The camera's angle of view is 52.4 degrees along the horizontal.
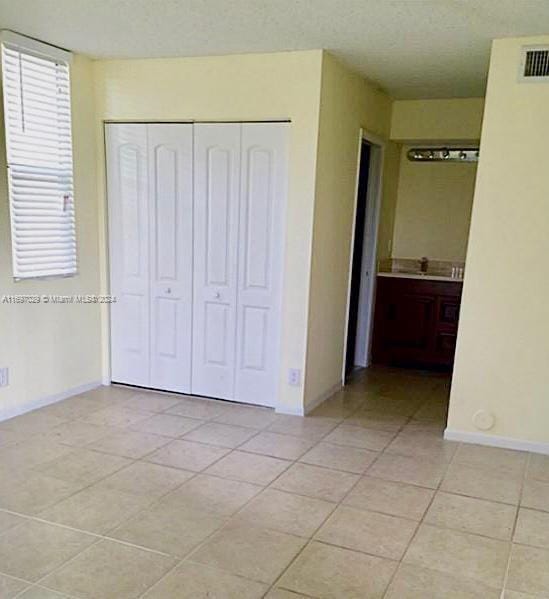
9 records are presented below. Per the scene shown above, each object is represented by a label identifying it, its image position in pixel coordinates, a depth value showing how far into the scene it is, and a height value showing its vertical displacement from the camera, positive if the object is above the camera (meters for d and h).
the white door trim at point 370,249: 5.00 -0.30
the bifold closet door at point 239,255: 3.84 -0.32
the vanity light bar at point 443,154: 5.25 +0.62
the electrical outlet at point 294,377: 3.93 -1.15
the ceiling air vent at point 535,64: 3.12 +0.90
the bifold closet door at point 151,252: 4.05 -0.35
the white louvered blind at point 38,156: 3.52 +0.29
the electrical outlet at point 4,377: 3.64 -1.16
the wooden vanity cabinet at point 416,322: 5.10 -0.96
